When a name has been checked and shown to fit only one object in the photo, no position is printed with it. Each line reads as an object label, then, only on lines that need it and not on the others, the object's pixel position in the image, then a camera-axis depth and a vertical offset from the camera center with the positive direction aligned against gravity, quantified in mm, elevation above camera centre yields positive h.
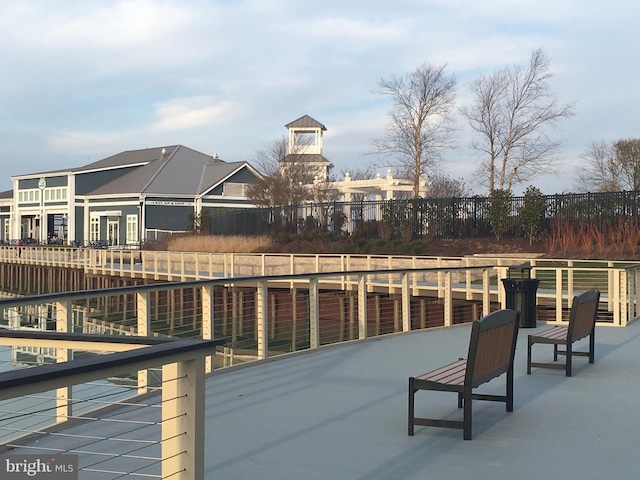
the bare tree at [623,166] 54812 +4936
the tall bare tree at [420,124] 45344 +6447
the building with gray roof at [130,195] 64562 +3470
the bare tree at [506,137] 44750 +5664
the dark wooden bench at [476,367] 6246 -1127
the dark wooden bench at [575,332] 9125 -1200
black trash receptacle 14344 -1116
